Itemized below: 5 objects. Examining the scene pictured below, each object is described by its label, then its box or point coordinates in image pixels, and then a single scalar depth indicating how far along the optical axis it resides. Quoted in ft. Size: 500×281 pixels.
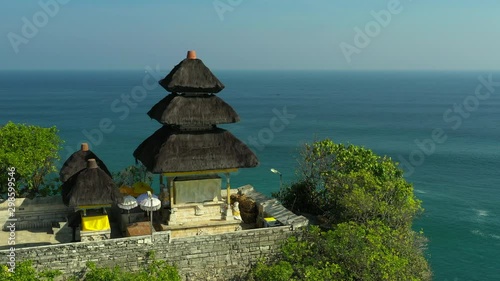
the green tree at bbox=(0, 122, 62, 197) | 82.95
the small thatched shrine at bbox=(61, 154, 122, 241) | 62.75
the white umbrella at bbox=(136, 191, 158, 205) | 68.57
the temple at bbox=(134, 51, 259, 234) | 67.72
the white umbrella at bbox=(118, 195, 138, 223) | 67.46
